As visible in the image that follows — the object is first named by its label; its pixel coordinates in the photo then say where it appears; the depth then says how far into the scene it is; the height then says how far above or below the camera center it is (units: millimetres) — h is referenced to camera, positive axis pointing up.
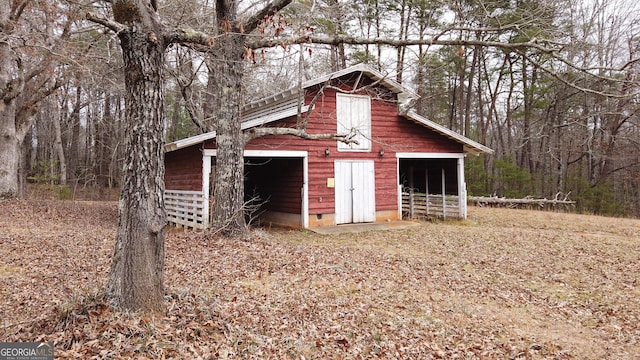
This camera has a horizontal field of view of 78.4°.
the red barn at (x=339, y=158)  11555 +997
